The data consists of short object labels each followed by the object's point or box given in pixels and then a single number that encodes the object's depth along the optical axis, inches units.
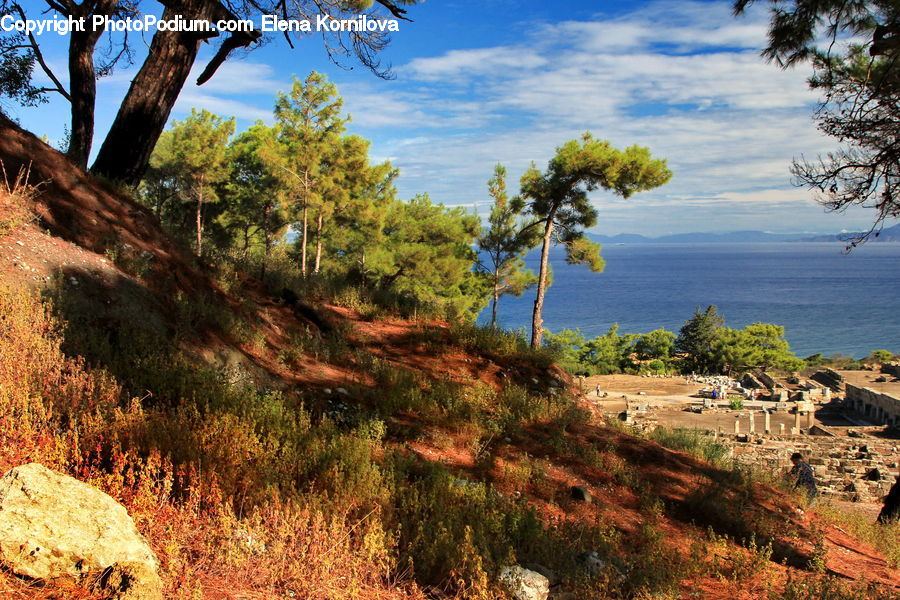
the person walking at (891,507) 369.4
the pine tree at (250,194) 1177.4
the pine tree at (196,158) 1103.6
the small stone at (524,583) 126.4
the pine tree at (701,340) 2226.9
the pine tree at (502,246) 1175.6
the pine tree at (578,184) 751.7
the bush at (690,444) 346.8
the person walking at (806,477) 408.6
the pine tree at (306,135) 911.7
